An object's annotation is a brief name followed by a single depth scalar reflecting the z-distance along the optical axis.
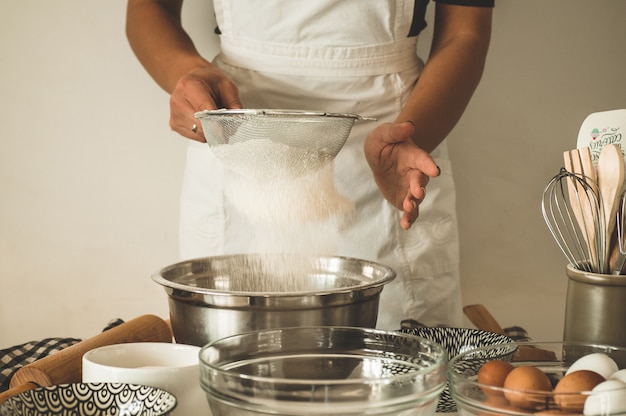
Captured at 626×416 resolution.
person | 1.25
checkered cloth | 0.80
